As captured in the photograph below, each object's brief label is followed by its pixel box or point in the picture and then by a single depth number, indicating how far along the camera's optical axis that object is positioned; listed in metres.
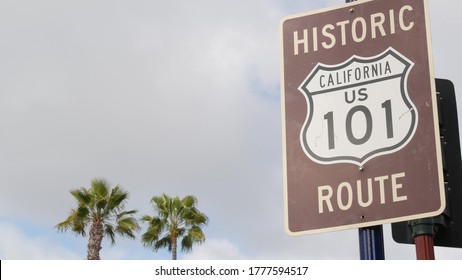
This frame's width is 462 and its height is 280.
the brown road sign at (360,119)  4.77
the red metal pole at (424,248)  4.57
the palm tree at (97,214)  27.12
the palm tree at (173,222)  29.22
